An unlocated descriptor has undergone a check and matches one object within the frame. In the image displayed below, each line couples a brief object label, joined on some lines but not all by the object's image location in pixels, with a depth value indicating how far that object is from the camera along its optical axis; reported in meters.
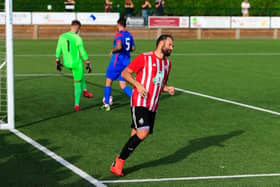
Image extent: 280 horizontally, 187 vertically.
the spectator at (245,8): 48.53
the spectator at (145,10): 45.81
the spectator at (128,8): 45.50
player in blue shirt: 15.39
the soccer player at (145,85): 9.31
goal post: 12.62
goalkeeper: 15.09
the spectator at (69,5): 44.67
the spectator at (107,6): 45.59
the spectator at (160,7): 46.01
